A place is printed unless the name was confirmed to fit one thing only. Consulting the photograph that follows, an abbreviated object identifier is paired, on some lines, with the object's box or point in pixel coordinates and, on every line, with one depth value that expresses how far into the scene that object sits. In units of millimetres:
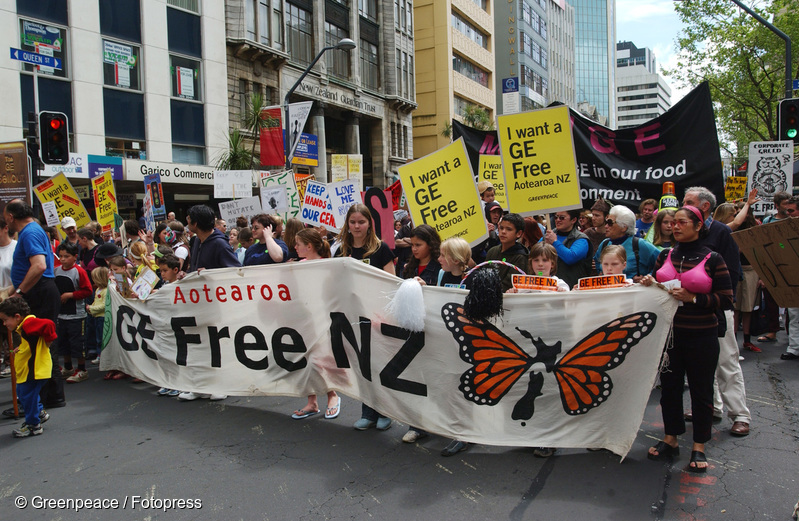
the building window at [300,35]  32469
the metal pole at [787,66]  14566
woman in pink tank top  4105
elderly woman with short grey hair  5820
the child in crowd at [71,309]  7504
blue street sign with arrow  12031
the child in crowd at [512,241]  5391
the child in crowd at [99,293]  7757
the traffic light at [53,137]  11383
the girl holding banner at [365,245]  5422
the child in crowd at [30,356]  5527
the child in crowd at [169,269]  6703
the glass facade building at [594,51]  127500
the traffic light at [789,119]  11391
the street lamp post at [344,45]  18641
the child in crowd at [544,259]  5004
